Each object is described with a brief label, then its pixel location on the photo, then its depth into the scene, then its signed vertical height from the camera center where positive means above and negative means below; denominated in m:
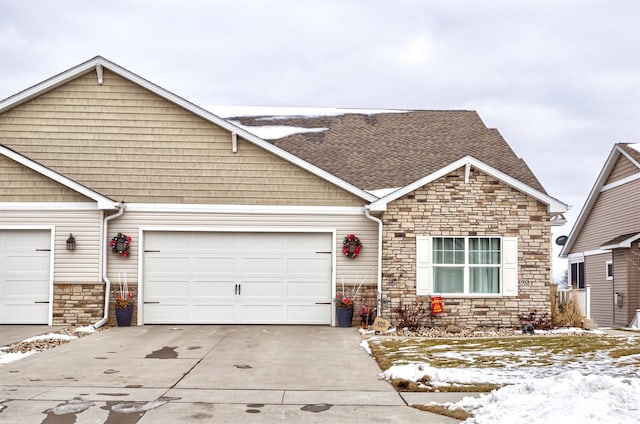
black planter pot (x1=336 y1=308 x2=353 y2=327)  16.88 -1.06
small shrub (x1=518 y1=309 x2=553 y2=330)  16.56 -1.08
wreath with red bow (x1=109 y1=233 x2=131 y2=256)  16.88 +0.52
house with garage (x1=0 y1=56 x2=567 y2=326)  16.72 +1.01
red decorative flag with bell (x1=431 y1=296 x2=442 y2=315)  16.59 -0.79
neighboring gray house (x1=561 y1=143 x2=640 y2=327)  22.66 +1.00
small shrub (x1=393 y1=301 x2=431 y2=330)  16.52 -0.94
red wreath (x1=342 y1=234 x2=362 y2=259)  17.08 +0.50
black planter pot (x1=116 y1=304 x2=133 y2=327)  16.70 -1.05
